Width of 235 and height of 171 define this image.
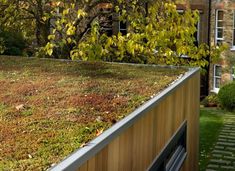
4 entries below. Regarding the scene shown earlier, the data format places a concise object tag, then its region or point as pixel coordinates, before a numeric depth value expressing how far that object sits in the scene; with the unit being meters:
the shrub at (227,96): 21.45
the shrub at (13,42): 15.01
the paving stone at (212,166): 12.28
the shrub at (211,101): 24.07
